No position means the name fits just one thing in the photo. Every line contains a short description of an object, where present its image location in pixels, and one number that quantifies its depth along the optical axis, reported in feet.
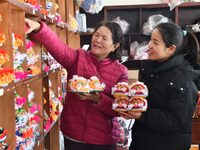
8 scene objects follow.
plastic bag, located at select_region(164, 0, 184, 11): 17.26
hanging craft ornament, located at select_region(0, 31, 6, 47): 4.95
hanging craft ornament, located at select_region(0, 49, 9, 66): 4.91
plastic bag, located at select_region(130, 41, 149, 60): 18.06
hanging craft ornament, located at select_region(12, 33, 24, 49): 5.63
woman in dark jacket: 6.01
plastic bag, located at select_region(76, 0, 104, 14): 15.80
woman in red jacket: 6.97
